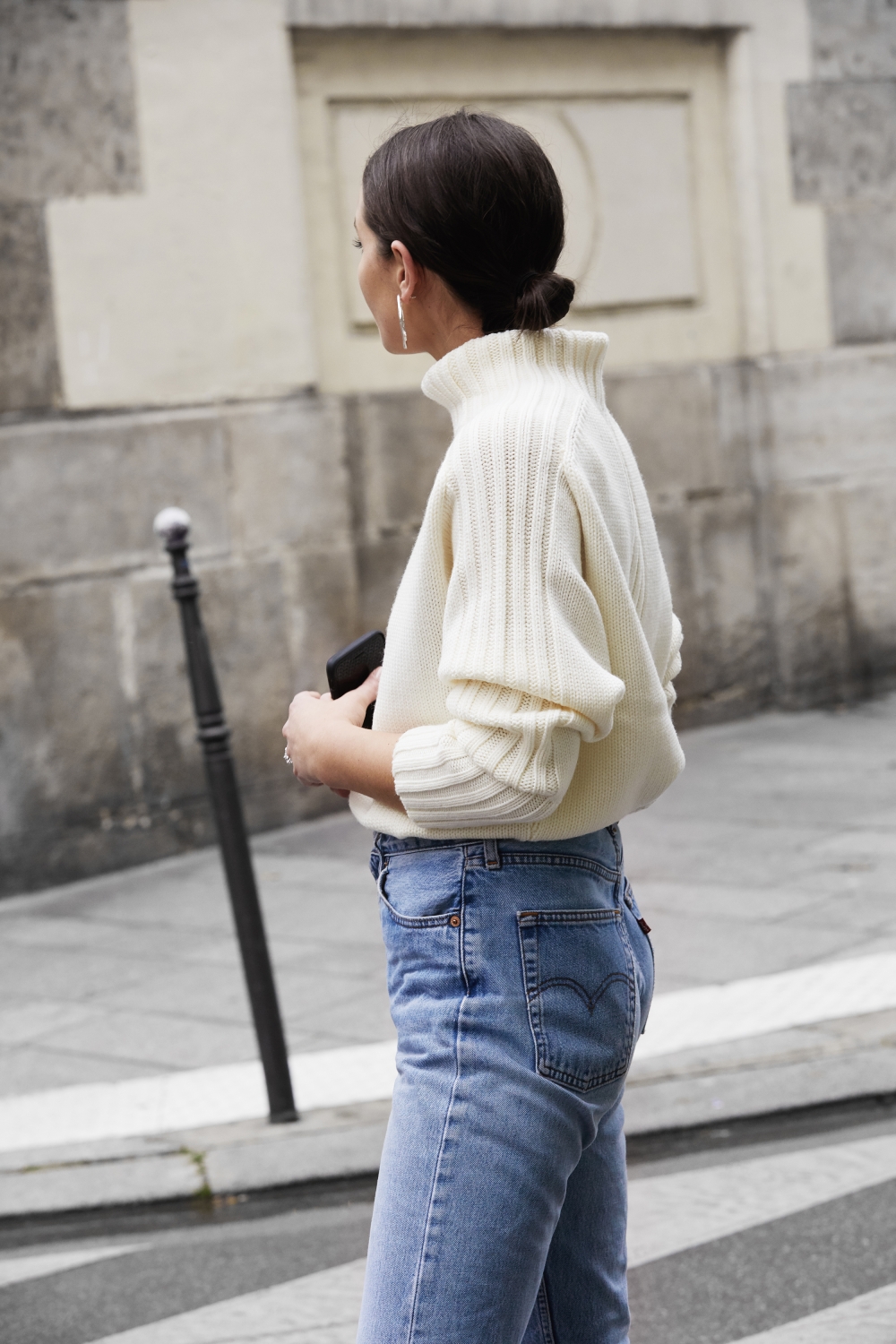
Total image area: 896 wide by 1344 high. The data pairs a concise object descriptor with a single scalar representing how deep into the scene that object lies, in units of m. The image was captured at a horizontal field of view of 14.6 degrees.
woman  2.90
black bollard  5.38
